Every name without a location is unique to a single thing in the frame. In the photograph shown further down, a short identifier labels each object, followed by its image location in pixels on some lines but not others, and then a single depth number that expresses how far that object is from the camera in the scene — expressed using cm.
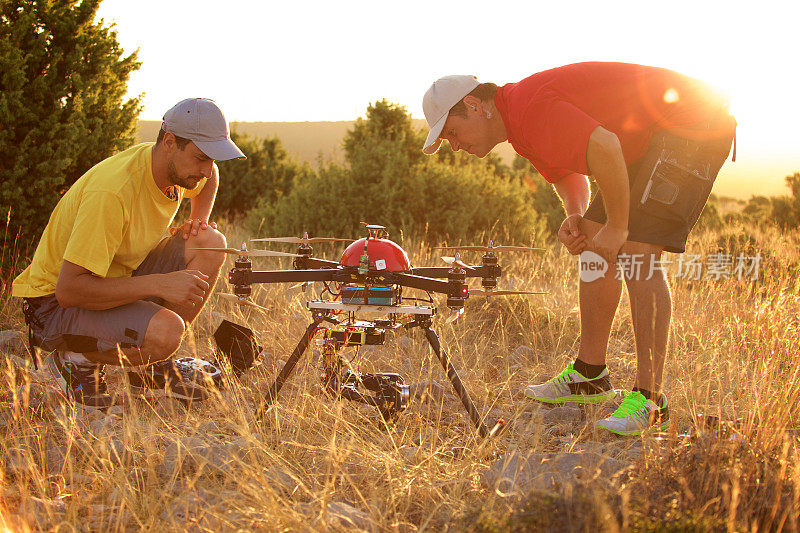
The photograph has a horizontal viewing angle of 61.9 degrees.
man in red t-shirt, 336
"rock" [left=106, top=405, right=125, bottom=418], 376
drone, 298
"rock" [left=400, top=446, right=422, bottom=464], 297
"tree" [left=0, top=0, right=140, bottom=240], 566
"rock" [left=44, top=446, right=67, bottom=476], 307
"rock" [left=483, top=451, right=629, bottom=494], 250
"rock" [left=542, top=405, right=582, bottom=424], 381
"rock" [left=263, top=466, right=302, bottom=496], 266
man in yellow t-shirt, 347
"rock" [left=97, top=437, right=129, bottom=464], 307
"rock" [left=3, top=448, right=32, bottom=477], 288
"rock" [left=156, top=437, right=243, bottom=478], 288
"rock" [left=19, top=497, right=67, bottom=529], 246
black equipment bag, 400
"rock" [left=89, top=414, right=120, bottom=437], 342
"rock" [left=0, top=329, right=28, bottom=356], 472
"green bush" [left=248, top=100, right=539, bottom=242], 920
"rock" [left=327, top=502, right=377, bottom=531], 230
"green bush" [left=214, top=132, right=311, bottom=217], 1399
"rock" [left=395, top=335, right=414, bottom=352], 511
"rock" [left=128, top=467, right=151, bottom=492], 278
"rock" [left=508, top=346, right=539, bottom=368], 499
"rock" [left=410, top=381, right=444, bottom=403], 391
